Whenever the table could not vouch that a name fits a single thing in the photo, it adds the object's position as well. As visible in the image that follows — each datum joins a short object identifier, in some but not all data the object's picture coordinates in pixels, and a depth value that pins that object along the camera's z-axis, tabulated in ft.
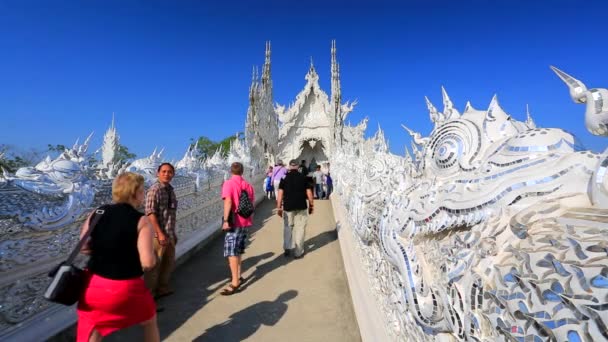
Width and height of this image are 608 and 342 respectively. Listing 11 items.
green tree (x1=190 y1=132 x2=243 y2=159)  180.28
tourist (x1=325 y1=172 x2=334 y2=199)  43.11
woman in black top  6.16
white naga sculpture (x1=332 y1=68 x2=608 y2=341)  2.59
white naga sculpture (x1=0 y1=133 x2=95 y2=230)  8.25
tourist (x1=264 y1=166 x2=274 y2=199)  41.12
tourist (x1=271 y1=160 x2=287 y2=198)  36.17
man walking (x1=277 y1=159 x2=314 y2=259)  17.24
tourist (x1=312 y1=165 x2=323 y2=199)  42.93
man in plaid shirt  11.10
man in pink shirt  12.66
